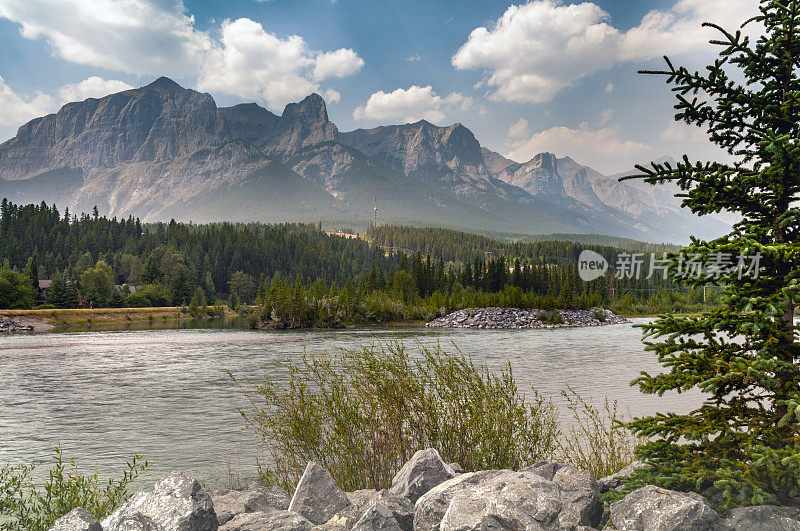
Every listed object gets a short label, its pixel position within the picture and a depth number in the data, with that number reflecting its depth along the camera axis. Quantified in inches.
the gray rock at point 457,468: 395.7
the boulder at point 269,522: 274.7
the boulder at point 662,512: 244.4
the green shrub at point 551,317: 4645.7
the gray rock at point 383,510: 279.9
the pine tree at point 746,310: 260.1
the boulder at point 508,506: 245.4
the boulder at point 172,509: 272.8
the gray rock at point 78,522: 266.5
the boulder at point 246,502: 319.9
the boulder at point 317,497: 316.5
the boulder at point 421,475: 332.2
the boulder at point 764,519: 239.9
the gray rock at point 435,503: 276.1
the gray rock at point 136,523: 268.2
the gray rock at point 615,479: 322.3
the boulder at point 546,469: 349.8
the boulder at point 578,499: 278.5
